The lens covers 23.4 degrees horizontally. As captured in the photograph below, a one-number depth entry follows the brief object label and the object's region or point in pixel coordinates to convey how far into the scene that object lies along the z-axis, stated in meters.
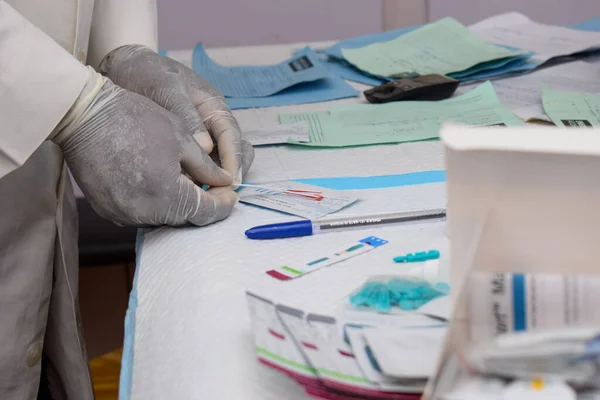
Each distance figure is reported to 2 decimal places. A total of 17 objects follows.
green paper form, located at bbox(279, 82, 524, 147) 1.24
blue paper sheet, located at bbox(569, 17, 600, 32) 1.80
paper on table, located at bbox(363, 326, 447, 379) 0.77
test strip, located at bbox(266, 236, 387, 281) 0.93
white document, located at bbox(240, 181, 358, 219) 1.05
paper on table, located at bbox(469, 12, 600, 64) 1.56
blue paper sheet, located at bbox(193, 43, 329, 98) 1.46
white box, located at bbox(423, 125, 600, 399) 0.75
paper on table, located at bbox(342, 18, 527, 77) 1.49
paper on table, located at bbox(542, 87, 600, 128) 1.24
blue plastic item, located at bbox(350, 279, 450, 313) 0.85
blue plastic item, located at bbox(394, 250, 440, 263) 0.93
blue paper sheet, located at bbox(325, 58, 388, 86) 1.51
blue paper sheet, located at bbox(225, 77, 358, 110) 1.41
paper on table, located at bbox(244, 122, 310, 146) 1.25
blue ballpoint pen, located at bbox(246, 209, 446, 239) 1.00
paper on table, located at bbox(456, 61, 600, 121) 1.33
